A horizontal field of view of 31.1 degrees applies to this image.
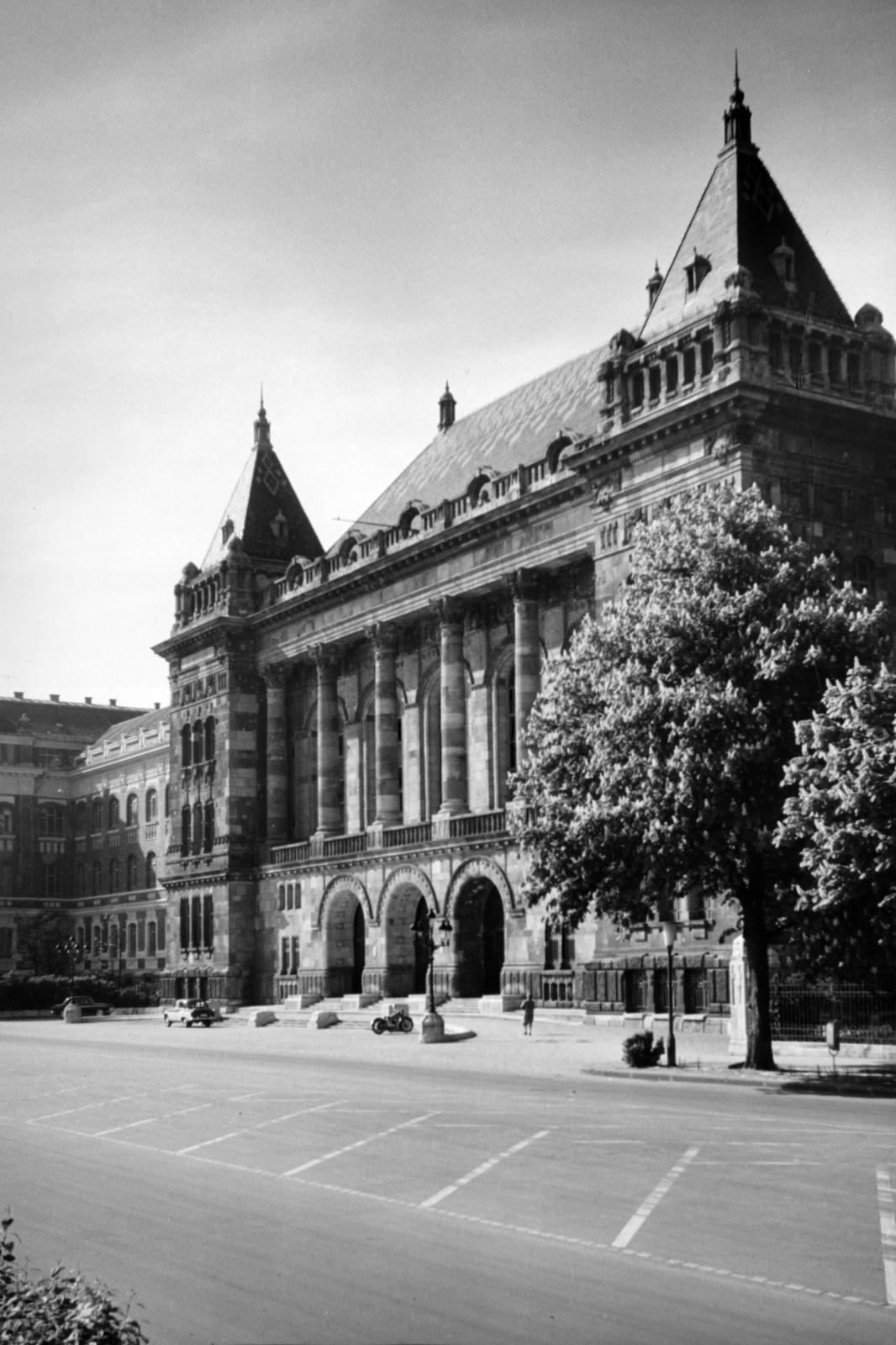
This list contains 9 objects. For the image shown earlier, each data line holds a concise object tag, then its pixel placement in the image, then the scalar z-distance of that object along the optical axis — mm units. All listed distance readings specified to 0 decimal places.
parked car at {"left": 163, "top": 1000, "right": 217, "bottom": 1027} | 64250
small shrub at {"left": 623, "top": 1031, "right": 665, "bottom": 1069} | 33156
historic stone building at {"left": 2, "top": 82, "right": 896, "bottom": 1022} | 46031
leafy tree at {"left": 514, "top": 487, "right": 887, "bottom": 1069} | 31172
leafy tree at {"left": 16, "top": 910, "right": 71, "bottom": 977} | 109125
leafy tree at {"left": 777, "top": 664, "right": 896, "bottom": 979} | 27172
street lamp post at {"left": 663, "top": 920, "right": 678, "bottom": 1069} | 36094
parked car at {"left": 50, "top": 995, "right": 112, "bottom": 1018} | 76500
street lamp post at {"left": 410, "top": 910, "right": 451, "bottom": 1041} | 46281
